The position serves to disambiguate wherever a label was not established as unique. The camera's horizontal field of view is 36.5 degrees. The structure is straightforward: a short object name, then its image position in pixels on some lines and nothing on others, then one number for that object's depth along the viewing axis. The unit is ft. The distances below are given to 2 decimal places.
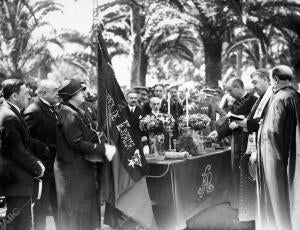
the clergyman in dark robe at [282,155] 16.22
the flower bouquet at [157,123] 17.84
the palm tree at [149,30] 52.08
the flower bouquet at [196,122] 19.17
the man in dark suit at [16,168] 15.16
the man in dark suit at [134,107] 25.99
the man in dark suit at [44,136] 18.15
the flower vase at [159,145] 18.39
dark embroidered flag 16.07
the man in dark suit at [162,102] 30.83
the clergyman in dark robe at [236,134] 21.54
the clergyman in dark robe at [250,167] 19.89
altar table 17.25
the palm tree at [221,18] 47.75
